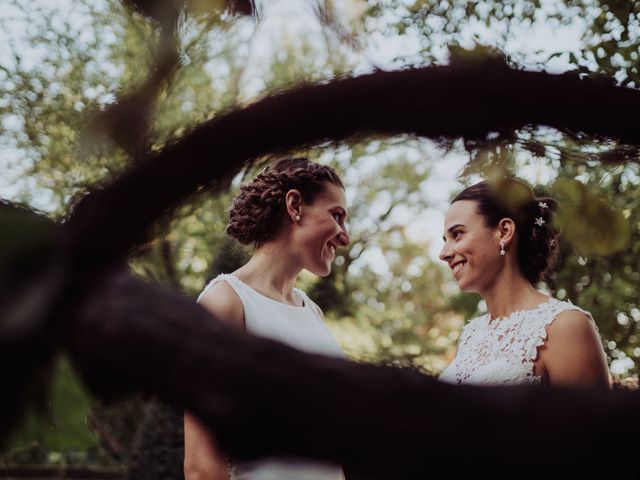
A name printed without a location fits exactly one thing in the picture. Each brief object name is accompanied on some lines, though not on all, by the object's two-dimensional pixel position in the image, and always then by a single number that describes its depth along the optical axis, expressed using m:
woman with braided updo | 3.11
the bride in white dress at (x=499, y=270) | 3.23
